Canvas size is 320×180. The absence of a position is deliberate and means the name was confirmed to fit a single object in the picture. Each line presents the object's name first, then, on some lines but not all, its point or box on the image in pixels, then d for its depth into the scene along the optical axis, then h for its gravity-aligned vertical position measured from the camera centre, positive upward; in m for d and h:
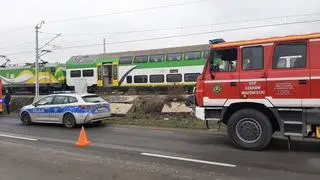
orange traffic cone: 12.71 -1.58
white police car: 17.86 -0.98
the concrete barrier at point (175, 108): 20.45 -1.07
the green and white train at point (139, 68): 35.38 +1.55
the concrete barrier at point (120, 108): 22.17 -1.15
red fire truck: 10.43 -0.09
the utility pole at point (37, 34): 38.64 +4.64
